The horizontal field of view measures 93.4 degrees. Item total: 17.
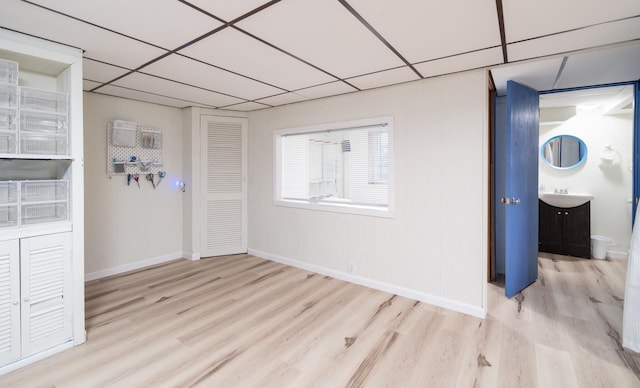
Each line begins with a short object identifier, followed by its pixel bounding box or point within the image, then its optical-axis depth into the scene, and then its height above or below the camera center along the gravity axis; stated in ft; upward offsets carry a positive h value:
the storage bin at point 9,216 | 6.57 -0.53
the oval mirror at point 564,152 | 15.52 +2.13
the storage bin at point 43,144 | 6.75 +1.11
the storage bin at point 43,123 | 6.74 +1.61
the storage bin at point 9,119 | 6.45 +1.57
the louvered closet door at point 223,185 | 14.26 +0.33
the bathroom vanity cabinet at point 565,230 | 14.32 -1.87
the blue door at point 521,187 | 9.62 +0.15
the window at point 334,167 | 11.89 +1.20
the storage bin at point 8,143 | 6.54 +1.06
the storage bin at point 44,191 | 6.77 +0.02
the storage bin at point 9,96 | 6.37 +2.05
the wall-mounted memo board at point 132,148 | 12.02 +1.84
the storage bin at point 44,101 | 6.68 +2.10
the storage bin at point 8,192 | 6.49 +0.00
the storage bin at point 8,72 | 6.33 +2.55
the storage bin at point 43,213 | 6.93 -0.50
